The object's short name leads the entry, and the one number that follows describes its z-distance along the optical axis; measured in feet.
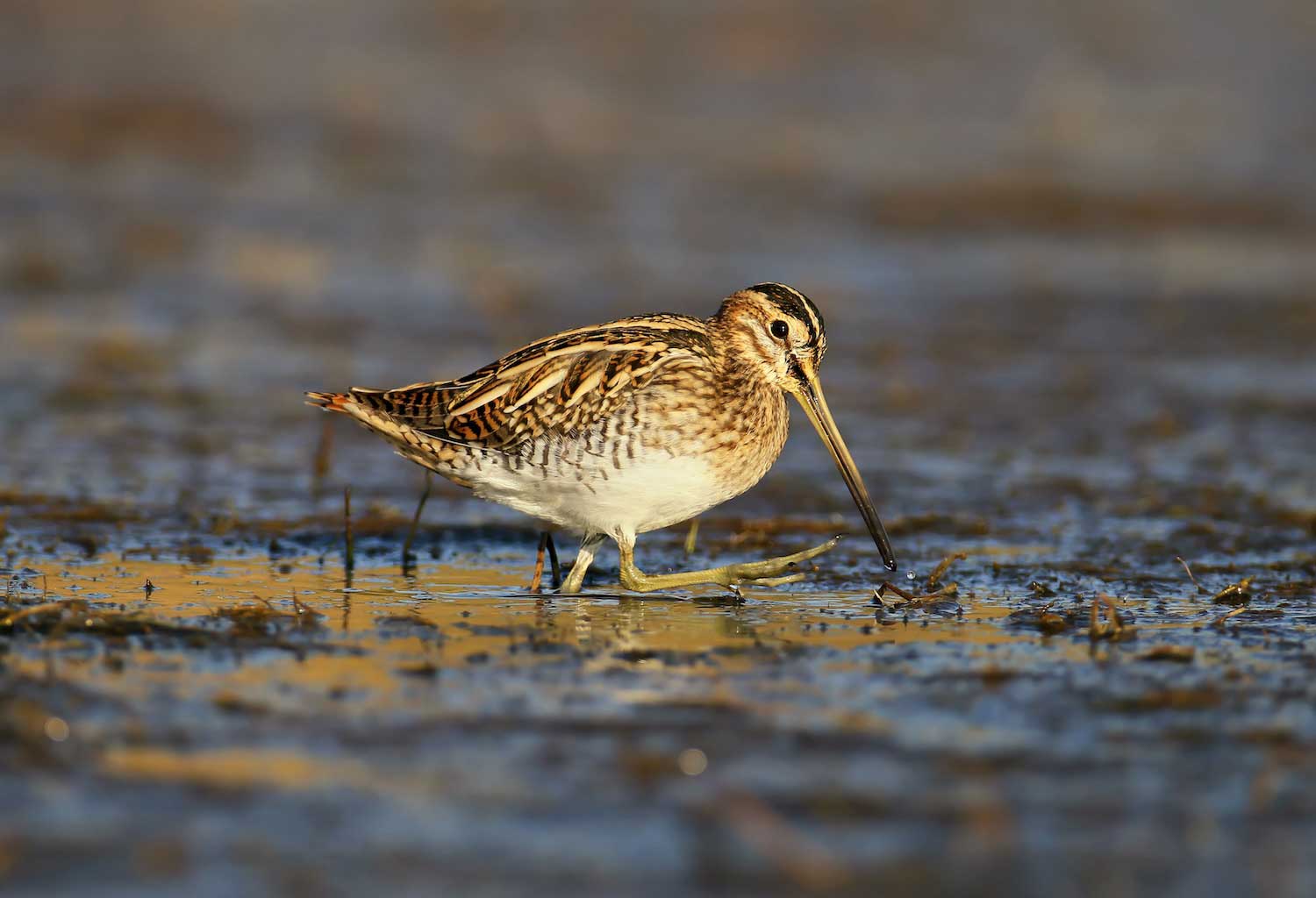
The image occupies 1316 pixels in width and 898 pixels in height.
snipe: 49.49
